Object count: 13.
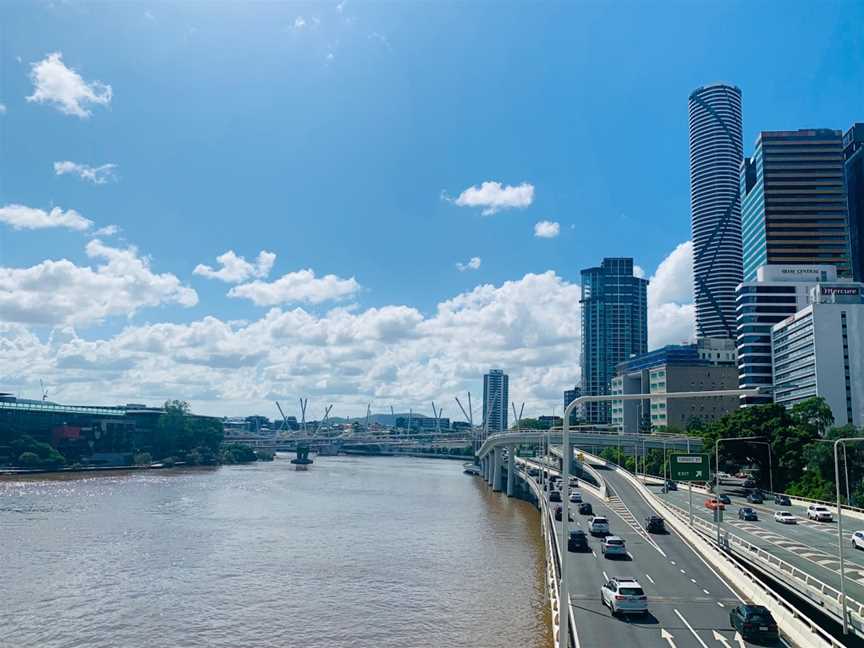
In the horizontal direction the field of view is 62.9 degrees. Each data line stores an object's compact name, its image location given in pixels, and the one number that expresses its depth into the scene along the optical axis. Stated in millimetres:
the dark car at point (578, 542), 49469
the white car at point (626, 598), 31922
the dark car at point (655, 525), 58281
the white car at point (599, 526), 56812
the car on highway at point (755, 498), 80750
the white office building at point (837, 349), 143125
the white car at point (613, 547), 46812
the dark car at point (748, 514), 64812
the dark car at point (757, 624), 28609
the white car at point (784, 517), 63531
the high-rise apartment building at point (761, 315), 173250
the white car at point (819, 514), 65000
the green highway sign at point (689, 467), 53750
